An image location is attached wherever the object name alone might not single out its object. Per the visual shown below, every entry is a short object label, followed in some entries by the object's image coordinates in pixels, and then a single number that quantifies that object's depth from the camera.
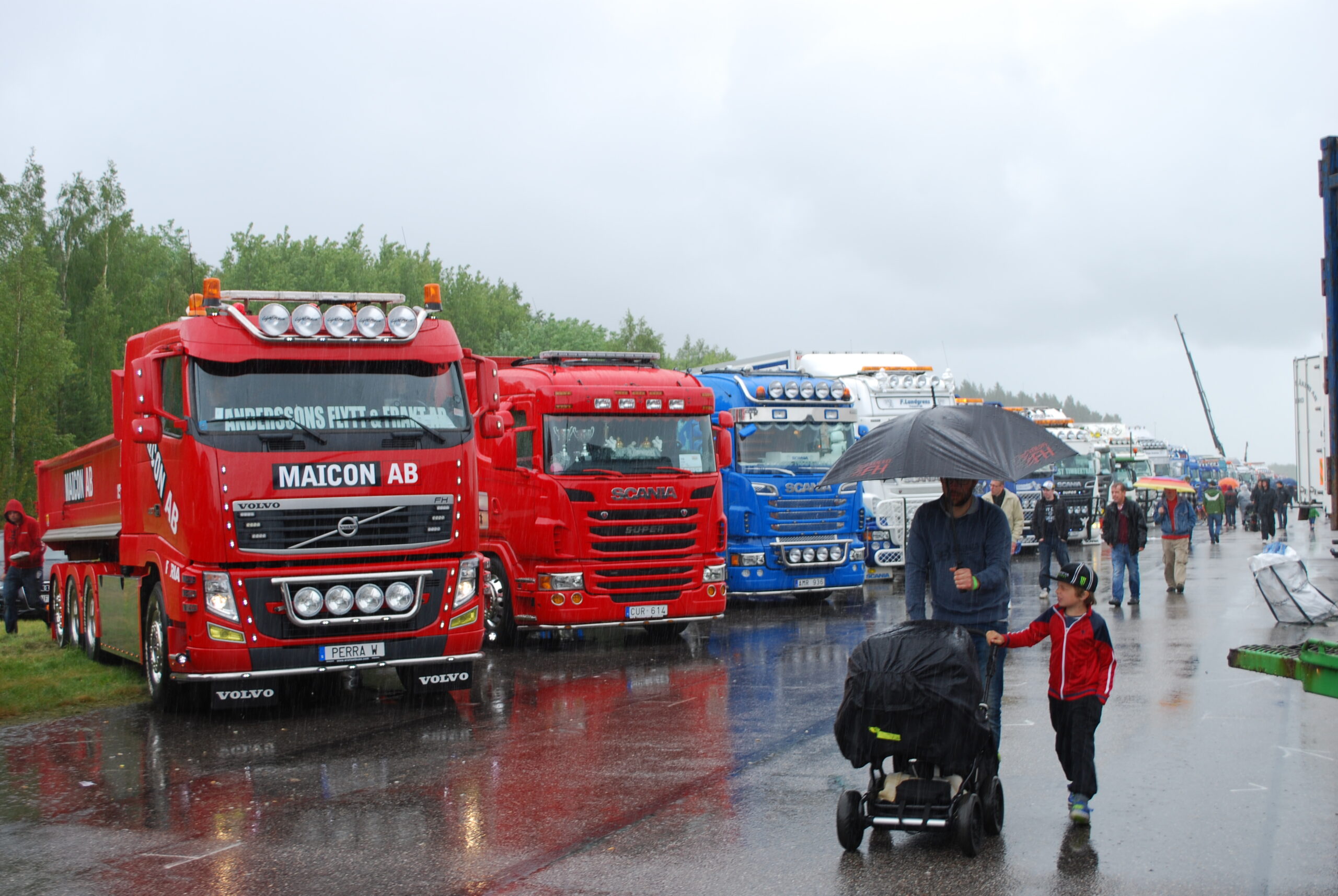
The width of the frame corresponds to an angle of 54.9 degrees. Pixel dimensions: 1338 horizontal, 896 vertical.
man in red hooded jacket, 17.19
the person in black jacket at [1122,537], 17.53
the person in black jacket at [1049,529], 18.69
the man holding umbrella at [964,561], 6.81
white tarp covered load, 13.08
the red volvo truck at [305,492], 9.88
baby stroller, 5.86
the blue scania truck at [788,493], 17.98
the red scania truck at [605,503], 13.96
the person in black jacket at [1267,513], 36.53
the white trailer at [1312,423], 25.95
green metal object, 5.95
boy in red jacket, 6.43
